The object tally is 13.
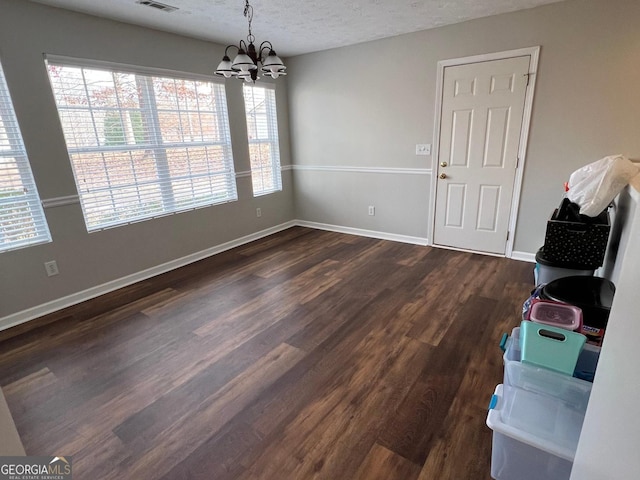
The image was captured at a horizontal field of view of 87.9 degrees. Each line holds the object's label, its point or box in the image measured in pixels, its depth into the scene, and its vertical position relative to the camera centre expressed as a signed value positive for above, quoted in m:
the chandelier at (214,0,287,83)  2.20 +0.53
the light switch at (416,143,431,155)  3.86 -0.12
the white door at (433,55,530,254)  3.30 -0.15
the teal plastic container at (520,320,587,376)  1.24 -0.79
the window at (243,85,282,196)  4.36 +0.09
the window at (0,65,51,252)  2.47 -0.29
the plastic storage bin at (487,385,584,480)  1.15 -1.02
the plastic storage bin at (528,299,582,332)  1.42 -0.78
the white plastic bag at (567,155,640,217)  1.96 -0.31
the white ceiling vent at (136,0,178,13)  2.57 +1.10
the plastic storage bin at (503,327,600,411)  1.21 -0.91
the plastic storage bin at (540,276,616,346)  1.51 -0.80
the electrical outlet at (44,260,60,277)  2.80 -0.94
